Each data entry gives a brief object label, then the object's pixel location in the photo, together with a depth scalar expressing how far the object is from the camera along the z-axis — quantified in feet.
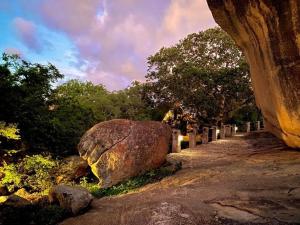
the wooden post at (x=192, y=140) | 52.51
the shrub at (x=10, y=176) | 30.88
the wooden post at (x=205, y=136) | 57.11
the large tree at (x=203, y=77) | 68.84
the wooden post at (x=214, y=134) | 60.24
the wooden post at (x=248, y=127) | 77.51
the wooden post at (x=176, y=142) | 46.56
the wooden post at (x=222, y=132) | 64.53
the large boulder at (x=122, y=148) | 30.66
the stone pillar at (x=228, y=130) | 68.10
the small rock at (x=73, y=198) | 19.72
